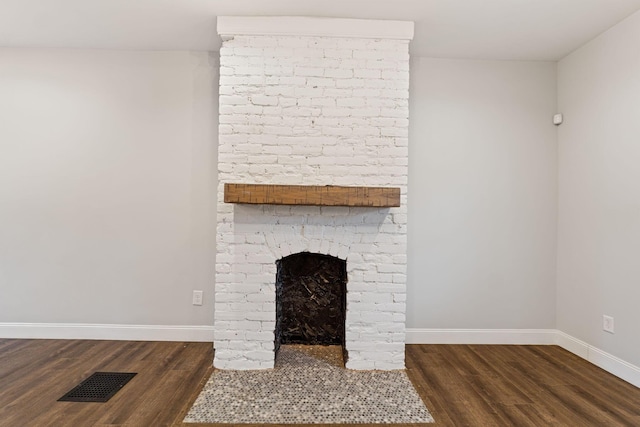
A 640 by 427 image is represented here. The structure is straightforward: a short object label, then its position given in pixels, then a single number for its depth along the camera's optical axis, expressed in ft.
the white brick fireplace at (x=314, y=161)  8.90
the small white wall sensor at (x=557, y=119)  10.70
